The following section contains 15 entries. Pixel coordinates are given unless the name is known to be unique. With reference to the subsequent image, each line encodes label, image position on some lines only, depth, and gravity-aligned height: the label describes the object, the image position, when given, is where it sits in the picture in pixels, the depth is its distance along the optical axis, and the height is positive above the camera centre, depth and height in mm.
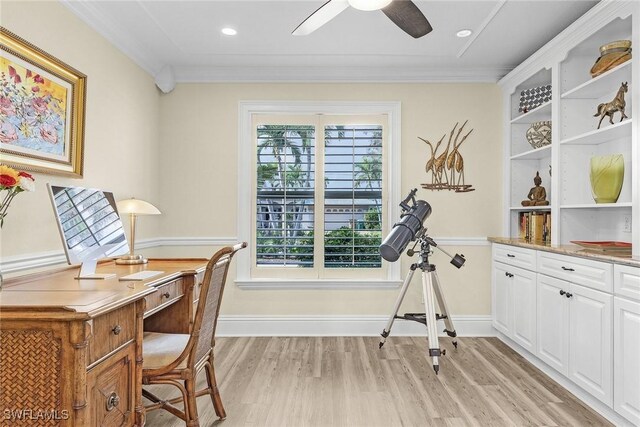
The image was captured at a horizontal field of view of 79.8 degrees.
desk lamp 2924 +63
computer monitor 1862 -49
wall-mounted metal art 3801 +536
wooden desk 1315 -505
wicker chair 1845 -702
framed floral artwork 2002 +624
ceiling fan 1826 +1051
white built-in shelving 2375 +768
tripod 2997 -663
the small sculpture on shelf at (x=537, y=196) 3457 +225
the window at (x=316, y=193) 3885 +261
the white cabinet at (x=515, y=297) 3021 -666
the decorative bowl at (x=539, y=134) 3361 +773
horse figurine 2541 +785
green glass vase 2510 +297
